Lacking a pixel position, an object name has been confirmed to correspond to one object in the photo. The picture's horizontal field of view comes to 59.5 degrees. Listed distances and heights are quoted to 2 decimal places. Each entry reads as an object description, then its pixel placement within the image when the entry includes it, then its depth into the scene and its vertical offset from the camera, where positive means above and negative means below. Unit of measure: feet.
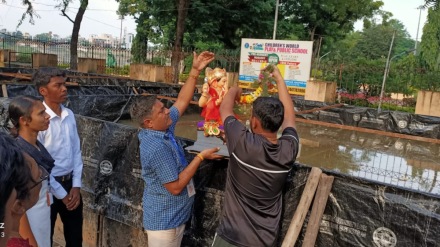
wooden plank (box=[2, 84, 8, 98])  26.13 -2.68
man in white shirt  10.23 -2.56
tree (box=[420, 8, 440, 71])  49.03 +5.37
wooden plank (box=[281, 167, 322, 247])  8.78 -3.10
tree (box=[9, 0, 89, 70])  69.92 +4.72
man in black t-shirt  7.45 -2.01
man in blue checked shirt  8.21 -2.36
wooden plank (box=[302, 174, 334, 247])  8.82 -3.12
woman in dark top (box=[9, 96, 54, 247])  8.68 -1.87
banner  45.94 +1.63
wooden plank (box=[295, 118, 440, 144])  21.05 -2.94
